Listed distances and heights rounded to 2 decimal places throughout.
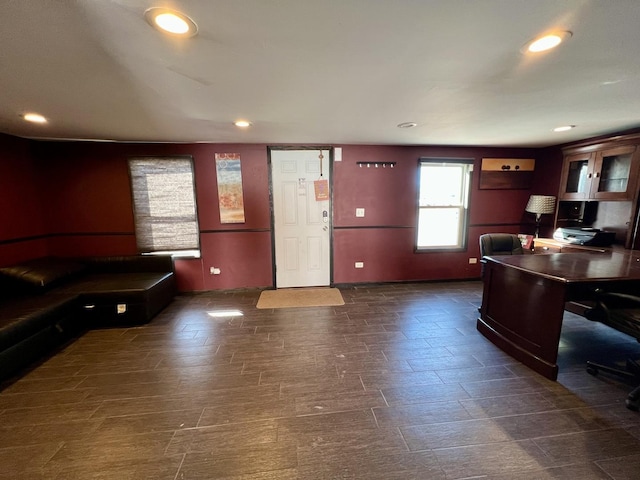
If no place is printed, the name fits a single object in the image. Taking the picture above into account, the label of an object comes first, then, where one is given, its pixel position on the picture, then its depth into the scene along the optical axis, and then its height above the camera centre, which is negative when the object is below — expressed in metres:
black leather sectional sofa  2.18 -0.99
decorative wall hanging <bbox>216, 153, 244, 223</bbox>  3.80 +0.22
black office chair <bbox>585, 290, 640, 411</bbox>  1.73 -0.86
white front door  3.94 -0.25
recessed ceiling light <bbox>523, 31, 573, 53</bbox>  1.25 +0.82
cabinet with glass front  2.95 +0.35
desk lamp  3.84 -0.06
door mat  3.54 -1.42
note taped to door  4.01 +0.21
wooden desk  1.98 -0.79
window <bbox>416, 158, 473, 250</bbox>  4.29 -0.05
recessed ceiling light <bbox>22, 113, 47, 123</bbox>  2.39 +0.85
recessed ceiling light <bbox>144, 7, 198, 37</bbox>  1.09 +0.82
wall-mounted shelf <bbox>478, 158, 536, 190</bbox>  4.29 +0.47
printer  3.20 -0.48
